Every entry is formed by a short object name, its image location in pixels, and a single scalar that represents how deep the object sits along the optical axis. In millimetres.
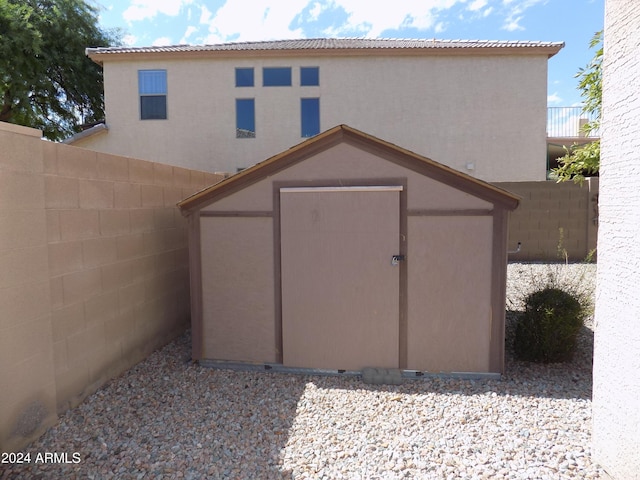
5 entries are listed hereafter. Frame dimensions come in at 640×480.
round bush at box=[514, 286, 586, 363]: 4566
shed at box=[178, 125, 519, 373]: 4164
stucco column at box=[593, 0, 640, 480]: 2377
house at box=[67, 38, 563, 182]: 12477
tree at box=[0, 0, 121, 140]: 15016
